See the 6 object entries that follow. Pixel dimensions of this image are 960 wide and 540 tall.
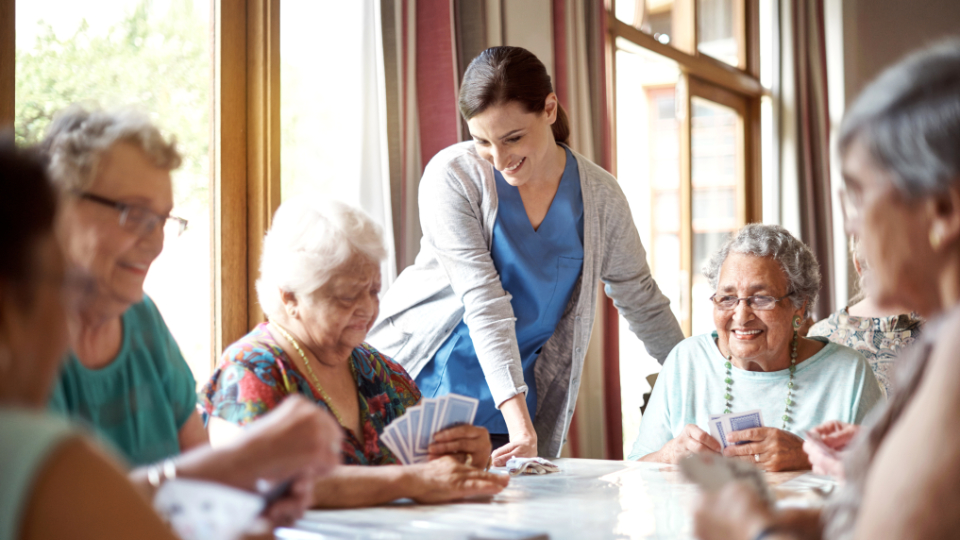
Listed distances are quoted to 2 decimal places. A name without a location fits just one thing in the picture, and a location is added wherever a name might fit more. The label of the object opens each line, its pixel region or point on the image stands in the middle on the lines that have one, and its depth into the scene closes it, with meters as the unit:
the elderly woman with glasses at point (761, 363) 2.20
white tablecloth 1.29
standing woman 2.14
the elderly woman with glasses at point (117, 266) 1.26
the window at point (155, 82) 2.05
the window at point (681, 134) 4.61
